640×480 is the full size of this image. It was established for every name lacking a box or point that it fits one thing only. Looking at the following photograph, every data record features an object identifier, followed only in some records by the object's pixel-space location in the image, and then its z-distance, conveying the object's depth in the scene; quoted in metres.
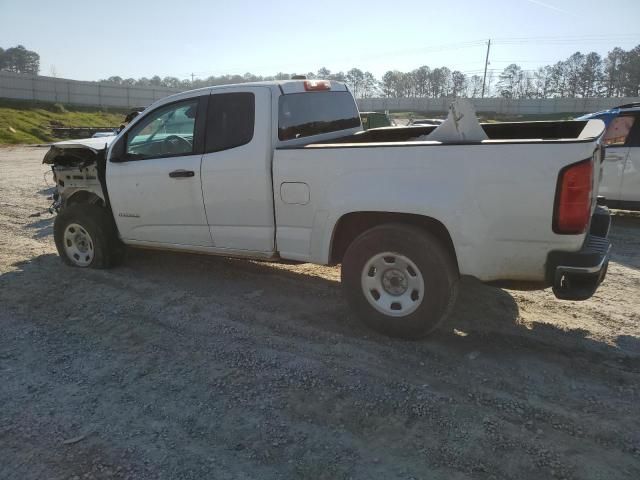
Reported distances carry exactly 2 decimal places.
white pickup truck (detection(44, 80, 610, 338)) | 3.29
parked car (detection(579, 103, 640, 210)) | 7.94
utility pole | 84.65
